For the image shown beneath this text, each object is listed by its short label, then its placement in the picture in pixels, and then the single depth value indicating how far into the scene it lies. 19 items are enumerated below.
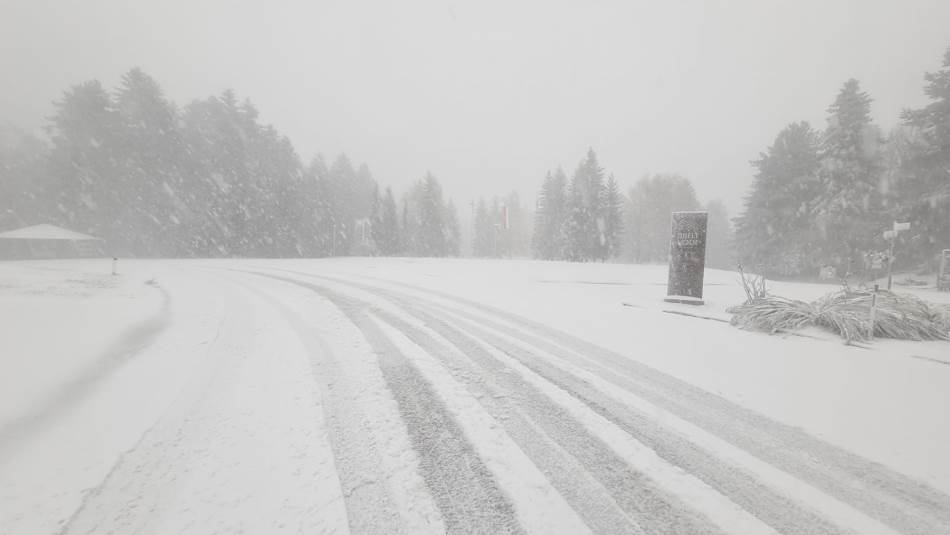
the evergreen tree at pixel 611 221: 39.56
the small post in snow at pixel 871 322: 5.06
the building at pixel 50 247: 27.88
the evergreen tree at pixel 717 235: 48.91
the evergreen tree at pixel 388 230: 43.16
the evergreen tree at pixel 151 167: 28.59
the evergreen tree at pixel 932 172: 18.70
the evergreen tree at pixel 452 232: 56.64
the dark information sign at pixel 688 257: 7.91
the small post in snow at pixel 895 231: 7.54
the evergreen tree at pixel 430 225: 46.78
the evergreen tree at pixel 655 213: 45.66
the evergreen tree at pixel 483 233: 64.06
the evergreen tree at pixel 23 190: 29.02
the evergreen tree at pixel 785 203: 26.36
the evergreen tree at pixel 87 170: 27.66
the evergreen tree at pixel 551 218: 42.06
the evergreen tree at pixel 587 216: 38.50
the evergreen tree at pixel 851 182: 23.16
